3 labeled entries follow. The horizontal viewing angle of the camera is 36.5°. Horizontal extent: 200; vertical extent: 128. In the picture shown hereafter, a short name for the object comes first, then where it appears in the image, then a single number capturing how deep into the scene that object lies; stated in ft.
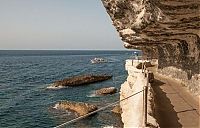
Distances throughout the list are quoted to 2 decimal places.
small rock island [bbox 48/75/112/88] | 180.95
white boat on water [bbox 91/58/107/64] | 410.78
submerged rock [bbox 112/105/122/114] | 106.52
